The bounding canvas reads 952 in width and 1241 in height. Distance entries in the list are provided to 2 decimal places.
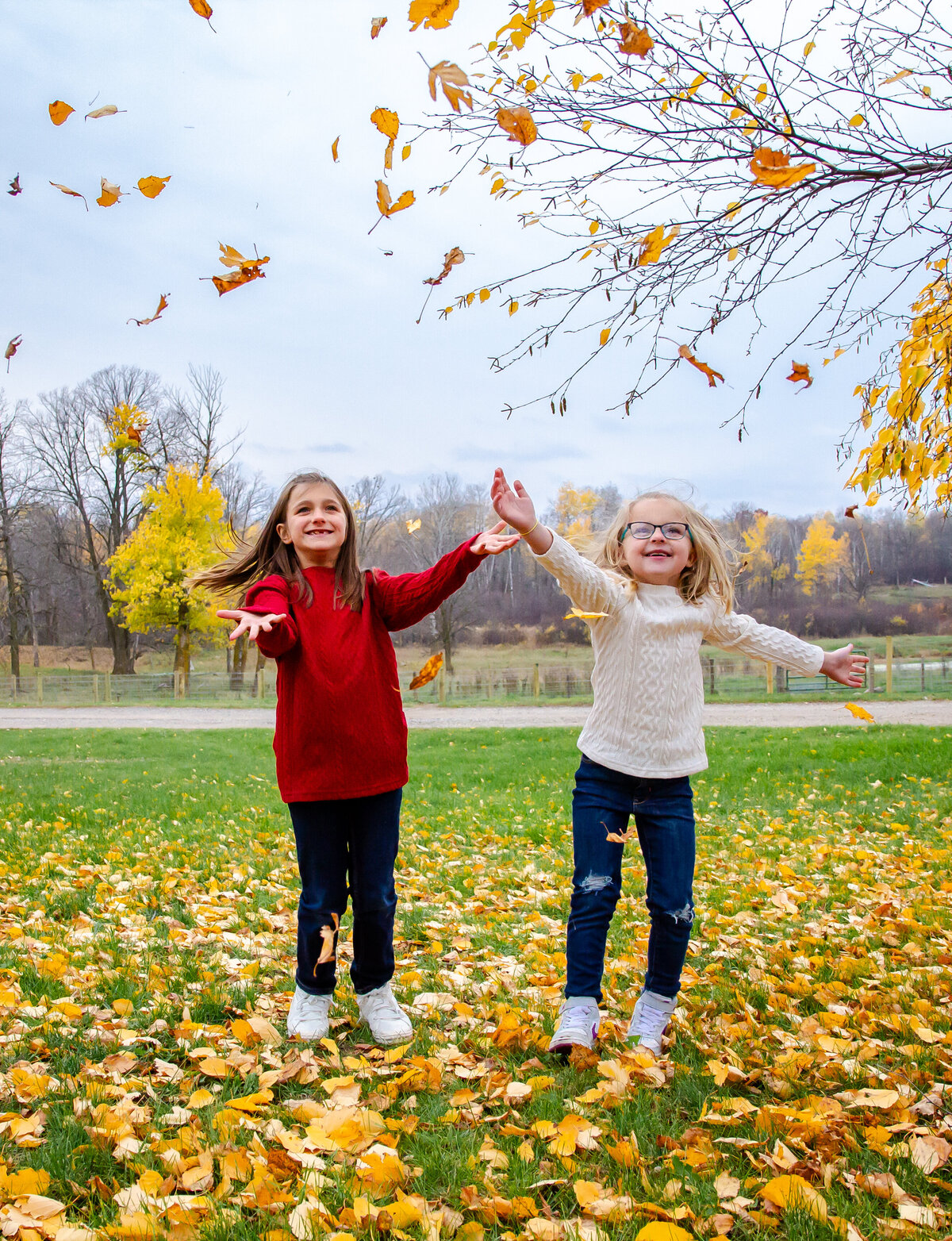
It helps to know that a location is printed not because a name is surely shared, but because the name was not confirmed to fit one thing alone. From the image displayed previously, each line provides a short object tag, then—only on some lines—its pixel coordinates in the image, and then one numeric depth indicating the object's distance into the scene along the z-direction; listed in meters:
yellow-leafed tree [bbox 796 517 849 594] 54.72
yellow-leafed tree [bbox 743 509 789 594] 54.66
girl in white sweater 2.93
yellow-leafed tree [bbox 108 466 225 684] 29.69
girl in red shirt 3.00
